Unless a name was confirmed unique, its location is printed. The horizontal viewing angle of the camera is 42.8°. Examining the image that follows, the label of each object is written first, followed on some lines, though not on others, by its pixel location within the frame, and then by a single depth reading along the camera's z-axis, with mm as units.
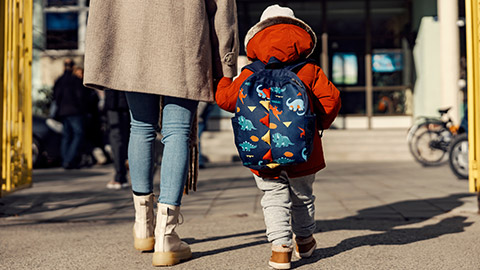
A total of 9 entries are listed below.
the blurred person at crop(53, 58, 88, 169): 10109
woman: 2971
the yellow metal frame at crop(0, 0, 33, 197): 4734
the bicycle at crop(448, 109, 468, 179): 7785
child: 2842
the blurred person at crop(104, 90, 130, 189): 6297
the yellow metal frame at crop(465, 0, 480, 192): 4324
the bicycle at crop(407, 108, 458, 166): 10141
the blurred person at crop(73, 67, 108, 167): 10648
